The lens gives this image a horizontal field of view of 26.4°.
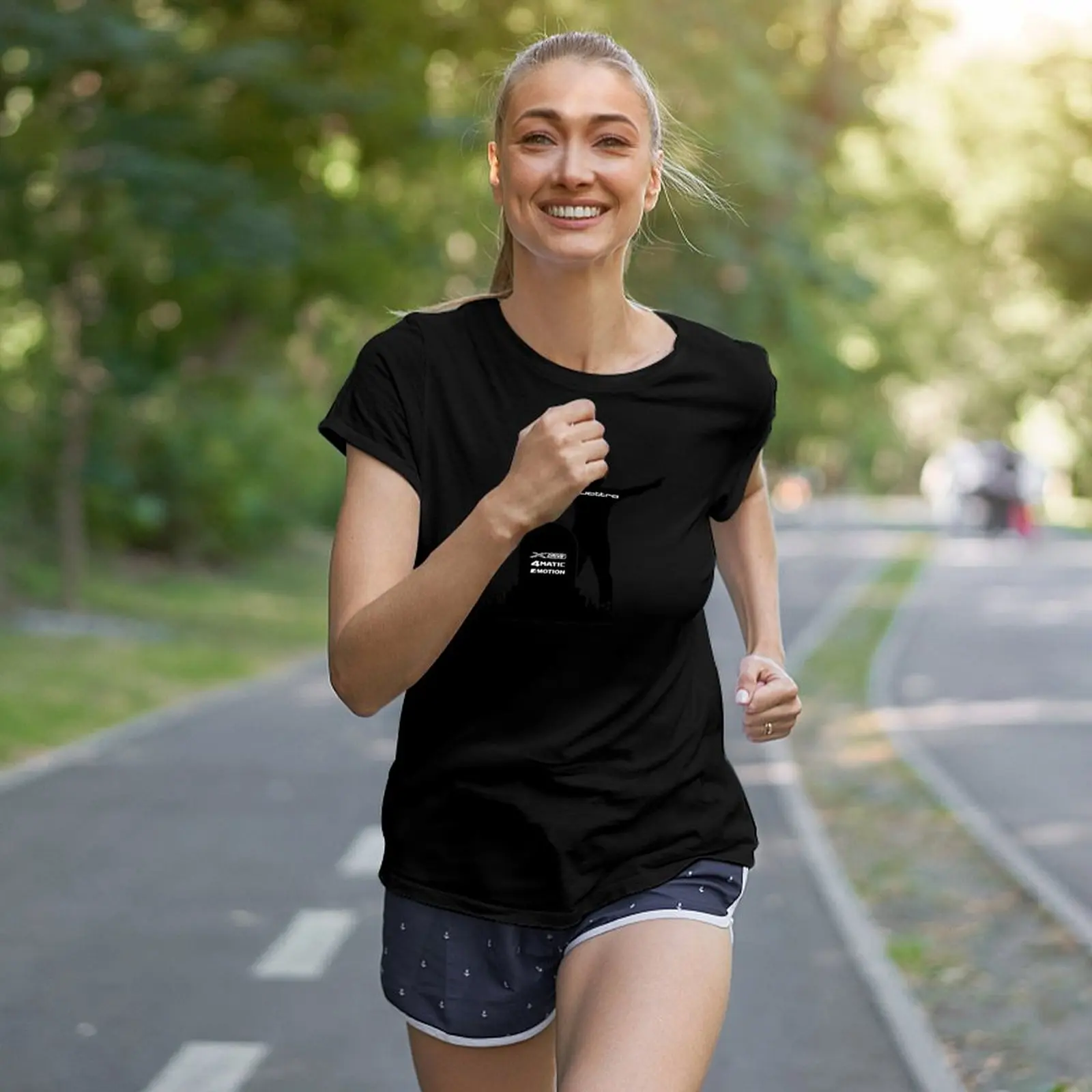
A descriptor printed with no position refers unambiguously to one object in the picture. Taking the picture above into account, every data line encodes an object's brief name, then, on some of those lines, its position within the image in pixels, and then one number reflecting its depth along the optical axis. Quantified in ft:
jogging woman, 9.02
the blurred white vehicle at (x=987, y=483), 145.59
